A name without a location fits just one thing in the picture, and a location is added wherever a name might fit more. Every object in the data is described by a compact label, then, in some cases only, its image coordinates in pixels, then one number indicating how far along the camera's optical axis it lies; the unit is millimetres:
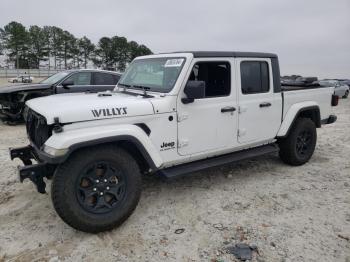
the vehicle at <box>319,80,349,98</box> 24488
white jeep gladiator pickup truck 3268
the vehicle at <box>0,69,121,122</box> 8898
